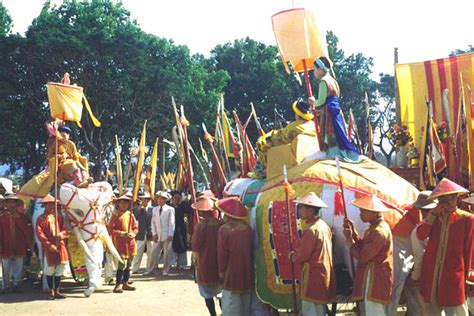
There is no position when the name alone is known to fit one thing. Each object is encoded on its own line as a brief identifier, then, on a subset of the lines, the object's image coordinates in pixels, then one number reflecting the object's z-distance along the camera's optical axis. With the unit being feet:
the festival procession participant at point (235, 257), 22.99
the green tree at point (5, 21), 87.71
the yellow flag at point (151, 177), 45.32
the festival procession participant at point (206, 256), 25.17
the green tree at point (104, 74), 85.71
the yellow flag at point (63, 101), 34.30
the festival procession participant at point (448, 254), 19.13
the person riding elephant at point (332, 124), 23.45
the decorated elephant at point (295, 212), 21.39
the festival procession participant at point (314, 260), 19.77
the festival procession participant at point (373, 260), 19.13
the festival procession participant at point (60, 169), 34.35
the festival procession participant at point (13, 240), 34.58
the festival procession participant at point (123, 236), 33.73
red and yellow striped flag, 54.39
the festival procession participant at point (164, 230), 42.32
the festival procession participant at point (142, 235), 43.98
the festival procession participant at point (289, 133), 25.25
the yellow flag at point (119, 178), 45.20
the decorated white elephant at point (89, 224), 31.99
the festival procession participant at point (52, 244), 31.65
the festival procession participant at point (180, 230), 44.16
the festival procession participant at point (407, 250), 20.44
